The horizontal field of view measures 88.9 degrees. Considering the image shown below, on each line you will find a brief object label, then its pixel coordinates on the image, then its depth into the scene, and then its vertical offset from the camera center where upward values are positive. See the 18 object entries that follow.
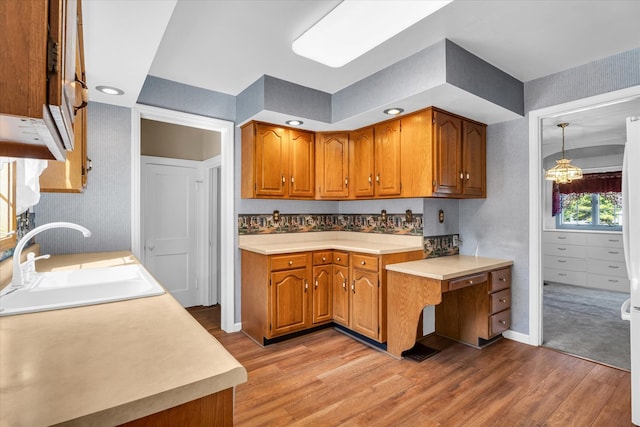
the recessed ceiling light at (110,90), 2.40 +0.94
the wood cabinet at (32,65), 0.46 +0.22
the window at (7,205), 1.52 +0.05
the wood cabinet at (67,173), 1.83 +0.25
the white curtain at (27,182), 1.56 +0.17
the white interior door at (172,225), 3.90 -0.13
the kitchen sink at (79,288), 1.30 -0.34
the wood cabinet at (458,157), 2.90 +0.54
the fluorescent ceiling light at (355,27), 1.71 +1.11
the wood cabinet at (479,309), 2.93 -0.90
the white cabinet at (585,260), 4.98 -0.76
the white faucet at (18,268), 1.42 -0.23
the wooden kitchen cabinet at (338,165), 3.64 +0.56
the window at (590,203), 5.46 +0.19
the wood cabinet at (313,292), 2.98 -0.75
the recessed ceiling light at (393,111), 2.89 +0.93
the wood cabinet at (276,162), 3.29 +0.56
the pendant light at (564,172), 4.38 +0.55
